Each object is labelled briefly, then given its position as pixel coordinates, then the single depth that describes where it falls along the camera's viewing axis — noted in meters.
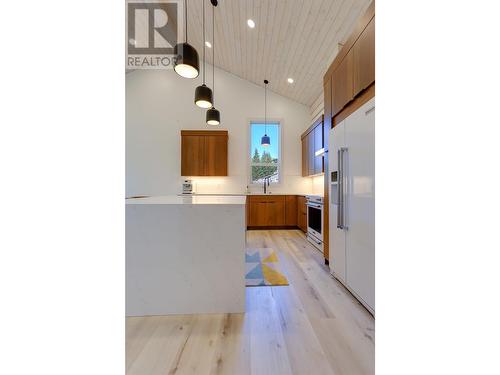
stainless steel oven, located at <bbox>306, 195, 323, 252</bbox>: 3.24
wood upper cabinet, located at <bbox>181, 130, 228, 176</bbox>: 5.13
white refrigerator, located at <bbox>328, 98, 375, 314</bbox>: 1.52
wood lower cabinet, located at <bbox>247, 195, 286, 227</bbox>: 4.98
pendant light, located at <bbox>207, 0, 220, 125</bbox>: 3.11
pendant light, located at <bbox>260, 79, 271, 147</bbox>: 4.96
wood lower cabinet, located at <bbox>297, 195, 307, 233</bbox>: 4.29
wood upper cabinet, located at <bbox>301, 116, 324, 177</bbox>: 4.14
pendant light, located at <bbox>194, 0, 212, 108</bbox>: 2.44
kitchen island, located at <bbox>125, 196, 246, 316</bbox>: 1.60
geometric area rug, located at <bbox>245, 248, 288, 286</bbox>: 2.18
